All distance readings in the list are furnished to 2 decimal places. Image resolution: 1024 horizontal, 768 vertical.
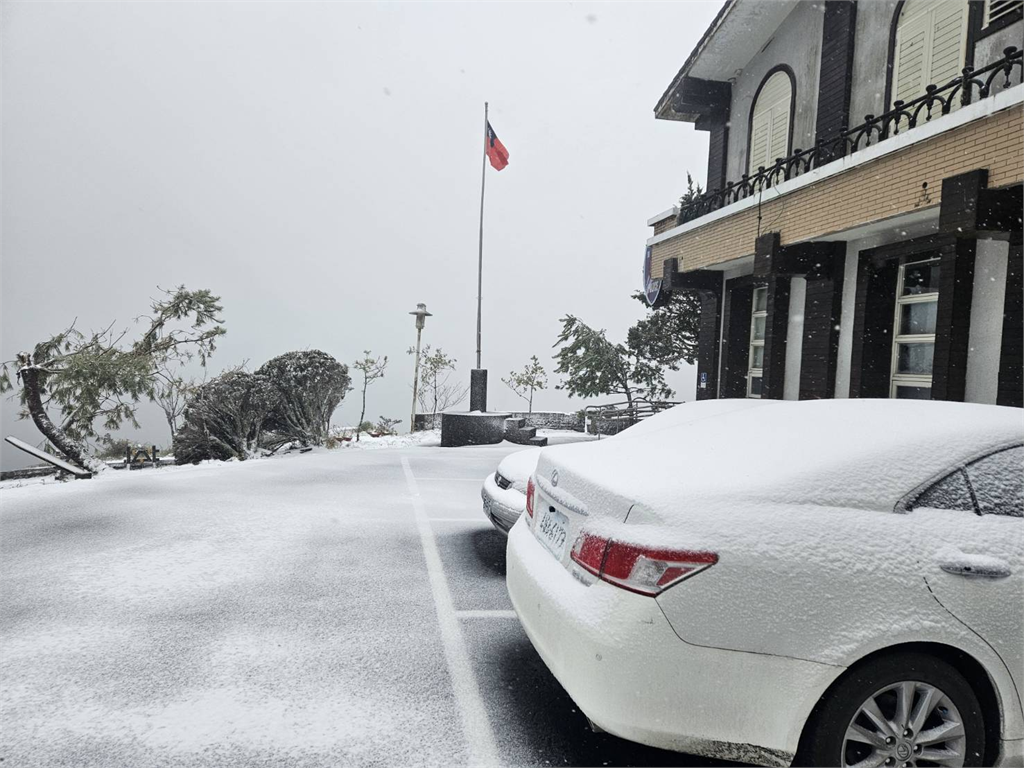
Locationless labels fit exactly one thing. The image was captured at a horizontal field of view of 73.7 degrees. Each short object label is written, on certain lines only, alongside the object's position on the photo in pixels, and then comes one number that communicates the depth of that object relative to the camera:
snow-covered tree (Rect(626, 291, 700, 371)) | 20.09
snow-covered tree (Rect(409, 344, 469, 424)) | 29.72
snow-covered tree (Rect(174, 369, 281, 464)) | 15.61
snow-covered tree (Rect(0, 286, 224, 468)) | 15.87
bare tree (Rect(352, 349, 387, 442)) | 24.73
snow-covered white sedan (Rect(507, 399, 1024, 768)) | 2.22
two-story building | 7.05
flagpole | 22.34
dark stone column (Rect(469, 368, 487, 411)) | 19.22
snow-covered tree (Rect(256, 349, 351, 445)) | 16.22
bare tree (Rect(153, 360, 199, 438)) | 17.80
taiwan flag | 24.41
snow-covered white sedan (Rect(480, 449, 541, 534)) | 5.36
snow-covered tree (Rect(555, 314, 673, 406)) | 20.12
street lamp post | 23.44
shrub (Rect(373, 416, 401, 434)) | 22.72
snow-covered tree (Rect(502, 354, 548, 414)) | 29.25
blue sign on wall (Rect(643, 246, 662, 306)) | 13.70
